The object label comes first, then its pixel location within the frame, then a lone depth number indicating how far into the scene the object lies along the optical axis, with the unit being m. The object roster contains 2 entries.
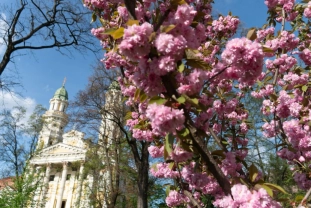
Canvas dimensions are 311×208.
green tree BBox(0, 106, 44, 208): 17.59
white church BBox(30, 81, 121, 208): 38.38
